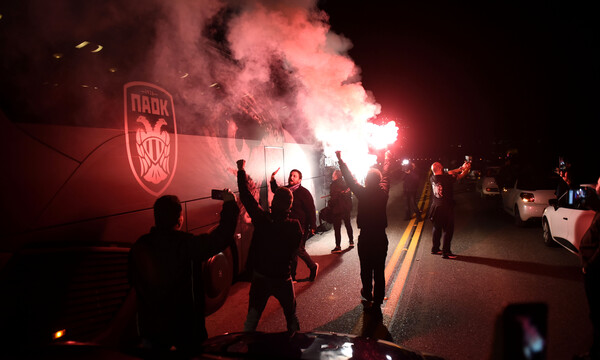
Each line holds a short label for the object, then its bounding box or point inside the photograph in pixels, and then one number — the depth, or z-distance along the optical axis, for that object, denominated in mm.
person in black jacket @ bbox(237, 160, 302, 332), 3531
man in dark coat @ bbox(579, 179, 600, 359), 3483
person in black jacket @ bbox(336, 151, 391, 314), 4926
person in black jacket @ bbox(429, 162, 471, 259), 7480
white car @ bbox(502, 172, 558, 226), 9609
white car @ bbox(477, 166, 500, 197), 16062
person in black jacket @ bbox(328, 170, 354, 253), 8367
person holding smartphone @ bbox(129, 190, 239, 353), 2543
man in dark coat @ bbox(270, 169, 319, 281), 6125
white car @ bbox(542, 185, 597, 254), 6375
